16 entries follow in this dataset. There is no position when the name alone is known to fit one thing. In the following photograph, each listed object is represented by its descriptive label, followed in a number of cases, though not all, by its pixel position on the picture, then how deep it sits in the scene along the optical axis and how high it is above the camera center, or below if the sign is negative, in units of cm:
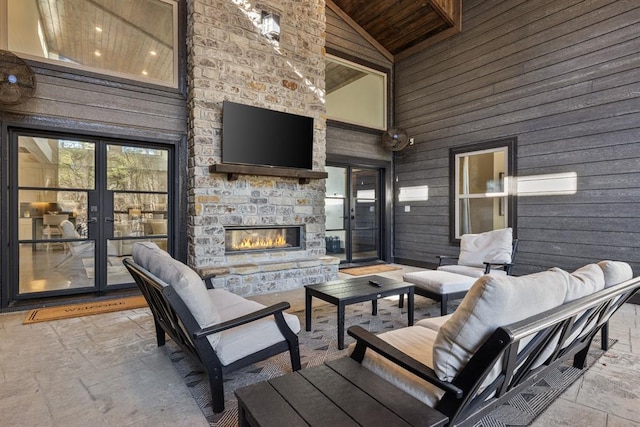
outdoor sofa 121 -54
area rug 190 -113
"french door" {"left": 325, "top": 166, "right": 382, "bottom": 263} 671 -6
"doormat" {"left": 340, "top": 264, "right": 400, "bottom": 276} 611 -110
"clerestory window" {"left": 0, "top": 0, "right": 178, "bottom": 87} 387 +215
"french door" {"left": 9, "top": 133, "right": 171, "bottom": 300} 397 +1
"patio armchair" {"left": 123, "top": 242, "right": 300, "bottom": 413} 181 -69
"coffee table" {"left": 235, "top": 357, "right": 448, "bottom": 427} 118 -72
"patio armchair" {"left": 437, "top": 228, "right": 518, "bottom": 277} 412 -56
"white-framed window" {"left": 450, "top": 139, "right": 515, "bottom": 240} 543 +40
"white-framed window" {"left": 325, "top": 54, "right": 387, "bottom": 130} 650 +234
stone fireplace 455 +129
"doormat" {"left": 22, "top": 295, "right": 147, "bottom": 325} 356 -111
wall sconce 500 +272
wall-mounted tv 468 +105
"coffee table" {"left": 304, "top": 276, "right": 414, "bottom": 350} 283 -73
